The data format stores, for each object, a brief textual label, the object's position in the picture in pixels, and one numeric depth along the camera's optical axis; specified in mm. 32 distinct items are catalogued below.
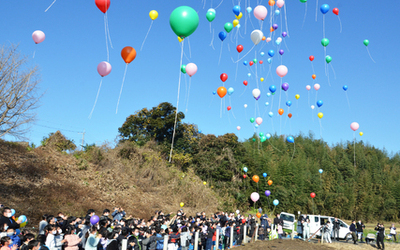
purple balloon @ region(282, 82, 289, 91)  16438
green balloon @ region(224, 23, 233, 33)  13758
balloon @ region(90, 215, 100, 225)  7664
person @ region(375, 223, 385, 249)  13327
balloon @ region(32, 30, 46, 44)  11703
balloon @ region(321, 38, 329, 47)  15406
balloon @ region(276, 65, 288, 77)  14406
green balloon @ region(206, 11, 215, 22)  12453
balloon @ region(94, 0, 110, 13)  9078
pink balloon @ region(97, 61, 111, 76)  10445
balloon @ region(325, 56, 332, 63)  16750
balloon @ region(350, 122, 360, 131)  19797
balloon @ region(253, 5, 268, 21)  12594
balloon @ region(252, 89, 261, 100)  16516
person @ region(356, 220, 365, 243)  15133
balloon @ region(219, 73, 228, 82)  15522
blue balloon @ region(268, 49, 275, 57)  16359
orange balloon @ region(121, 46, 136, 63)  10258
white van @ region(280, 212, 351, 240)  15781
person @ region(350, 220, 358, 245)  14559
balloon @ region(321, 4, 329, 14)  13830
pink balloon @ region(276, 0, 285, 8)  14125
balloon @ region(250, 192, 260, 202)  18678
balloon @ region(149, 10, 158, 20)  11246
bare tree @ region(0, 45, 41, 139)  15930
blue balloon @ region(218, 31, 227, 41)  14070
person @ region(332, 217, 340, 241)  15070
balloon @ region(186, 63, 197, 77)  11945
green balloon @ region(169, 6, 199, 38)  8578
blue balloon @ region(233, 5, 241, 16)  13641
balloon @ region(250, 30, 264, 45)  13372
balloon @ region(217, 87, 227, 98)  14230
